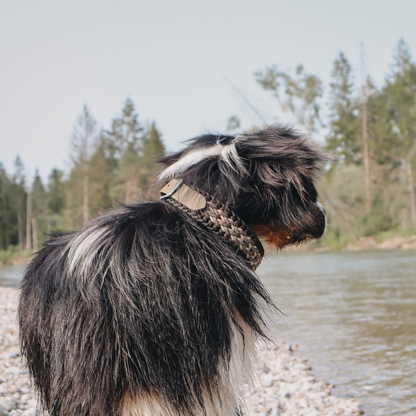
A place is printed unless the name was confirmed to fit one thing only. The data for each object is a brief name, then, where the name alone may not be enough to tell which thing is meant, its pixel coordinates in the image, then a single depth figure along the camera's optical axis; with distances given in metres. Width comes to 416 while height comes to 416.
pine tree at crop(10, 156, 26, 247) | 50.03
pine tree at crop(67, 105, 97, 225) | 40.09
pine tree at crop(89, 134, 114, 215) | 39.91
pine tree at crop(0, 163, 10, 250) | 47.60
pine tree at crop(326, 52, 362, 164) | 47.47
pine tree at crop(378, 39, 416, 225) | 39.09
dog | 1.79
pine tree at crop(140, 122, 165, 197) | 44.89
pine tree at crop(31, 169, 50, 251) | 49.62
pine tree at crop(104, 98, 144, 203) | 54.19
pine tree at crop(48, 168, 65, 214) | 57.78
